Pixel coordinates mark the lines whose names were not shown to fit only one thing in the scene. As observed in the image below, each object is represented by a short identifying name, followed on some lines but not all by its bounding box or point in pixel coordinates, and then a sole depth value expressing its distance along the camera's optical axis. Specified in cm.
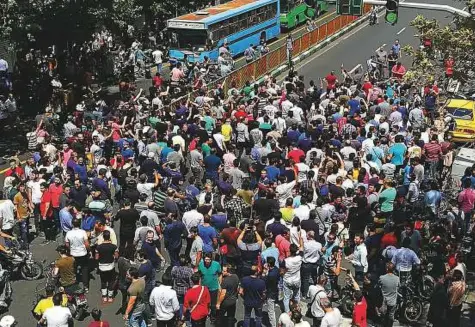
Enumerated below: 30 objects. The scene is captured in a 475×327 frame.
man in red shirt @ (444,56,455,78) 1580
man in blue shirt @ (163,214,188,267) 1348
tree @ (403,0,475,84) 1556
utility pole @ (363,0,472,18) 1580
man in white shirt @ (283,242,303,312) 1259
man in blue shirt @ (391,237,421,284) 1297
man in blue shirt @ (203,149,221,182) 1725
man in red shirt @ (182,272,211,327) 1163
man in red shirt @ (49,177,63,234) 1564
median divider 2862
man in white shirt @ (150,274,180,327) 1158
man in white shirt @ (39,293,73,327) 1120
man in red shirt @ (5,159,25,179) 1656
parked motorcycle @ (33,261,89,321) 1304
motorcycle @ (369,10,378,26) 4706
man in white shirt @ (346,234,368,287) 1312
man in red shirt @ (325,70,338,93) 2482
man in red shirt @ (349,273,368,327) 1128
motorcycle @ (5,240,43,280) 1444
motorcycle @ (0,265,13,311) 1341
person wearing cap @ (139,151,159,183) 1652
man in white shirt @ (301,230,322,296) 1323
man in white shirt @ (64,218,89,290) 1341
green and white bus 4347
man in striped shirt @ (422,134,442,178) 1841
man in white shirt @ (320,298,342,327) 1095
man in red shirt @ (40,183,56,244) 1580
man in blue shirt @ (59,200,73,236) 1424
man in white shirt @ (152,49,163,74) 3253
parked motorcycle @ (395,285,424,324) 1322
